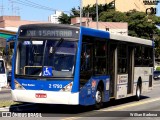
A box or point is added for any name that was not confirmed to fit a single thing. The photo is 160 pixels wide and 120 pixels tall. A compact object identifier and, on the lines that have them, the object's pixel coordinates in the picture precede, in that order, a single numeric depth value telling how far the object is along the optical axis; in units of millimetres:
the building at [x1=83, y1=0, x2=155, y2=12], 120606
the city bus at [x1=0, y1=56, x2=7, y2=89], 30406
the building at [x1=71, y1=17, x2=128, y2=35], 82062
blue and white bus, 14258
